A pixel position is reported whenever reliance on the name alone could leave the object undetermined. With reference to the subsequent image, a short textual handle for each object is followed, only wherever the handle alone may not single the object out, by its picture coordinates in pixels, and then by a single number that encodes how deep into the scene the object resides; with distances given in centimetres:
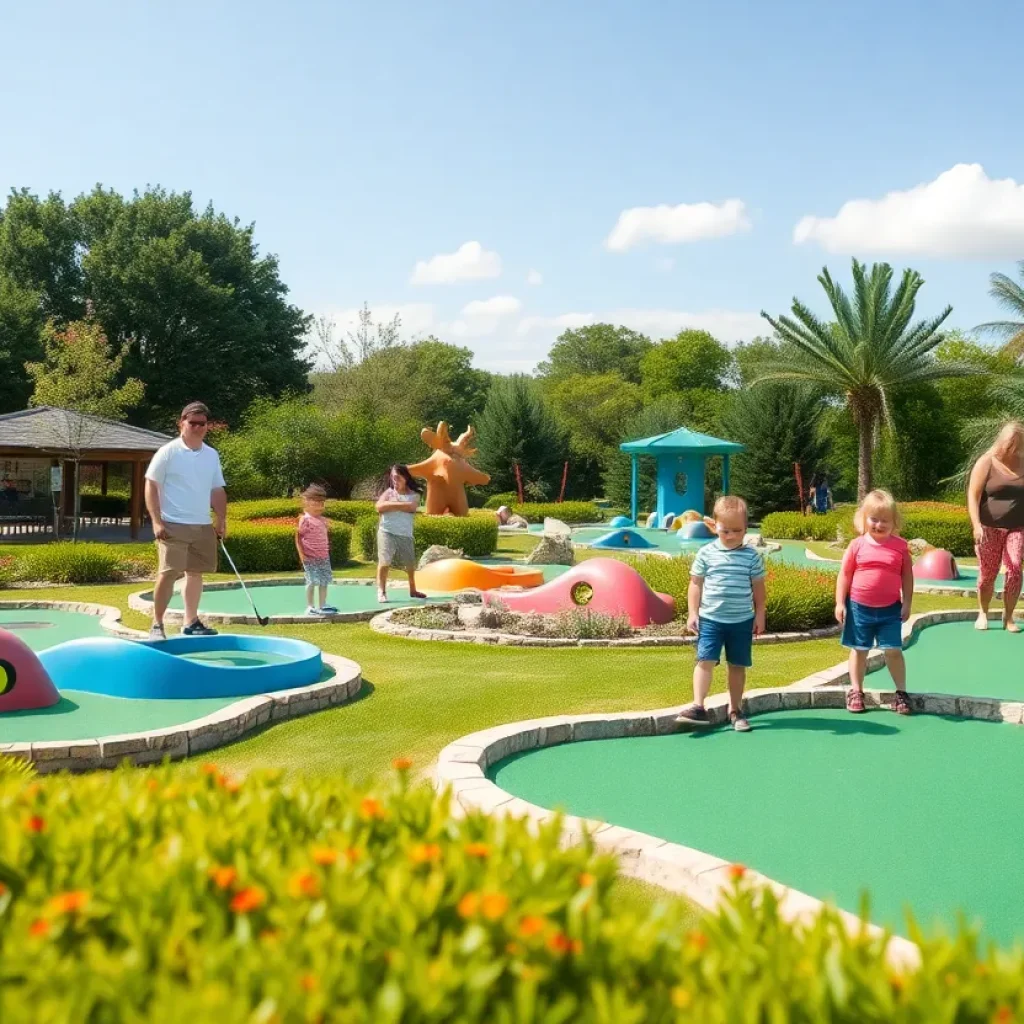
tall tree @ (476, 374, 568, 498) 4056
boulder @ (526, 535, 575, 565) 1848
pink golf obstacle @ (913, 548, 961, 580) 1702
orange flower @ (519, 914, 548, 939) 202
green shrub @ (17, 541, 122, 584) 1553
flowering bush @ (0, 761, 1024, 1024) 185
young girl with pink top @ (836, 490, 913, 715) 680
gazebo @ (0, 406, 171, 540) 2203
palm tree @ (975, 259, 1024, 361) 3384
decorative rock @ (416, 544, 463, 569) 1652
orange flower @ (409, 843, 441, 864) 237
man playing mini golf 855
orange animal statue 2075
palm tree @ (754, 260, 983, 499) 3066
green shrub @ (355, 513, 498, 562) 1933
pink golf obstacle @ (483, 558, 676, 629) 1082
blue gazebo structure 3284
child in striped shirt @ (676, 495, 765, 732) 639
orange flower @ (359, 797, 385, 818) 266
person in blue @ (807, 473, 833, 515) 3466
